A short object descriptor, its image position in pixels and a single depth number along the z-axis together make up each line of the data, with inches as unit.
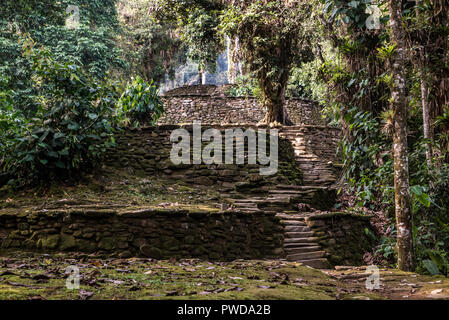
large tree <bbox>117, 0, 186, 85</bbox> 836.6
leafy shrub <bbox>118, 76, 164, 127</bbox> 373.1
